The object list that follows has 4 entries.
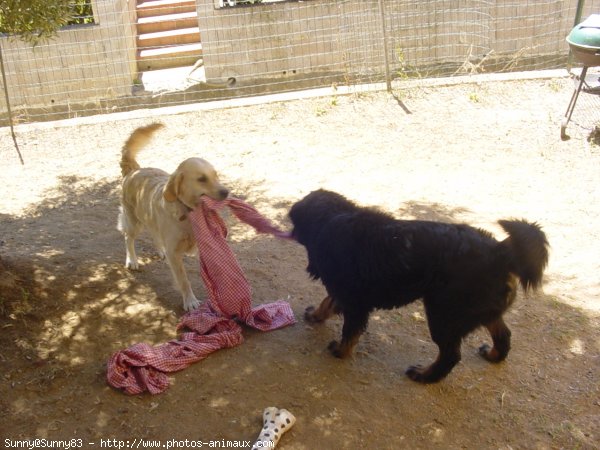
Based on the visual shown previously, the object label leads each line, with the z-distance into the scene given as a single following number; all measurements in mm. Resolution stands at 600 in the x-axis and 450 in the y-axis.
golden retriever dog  3869
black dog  3139
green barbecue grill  6832
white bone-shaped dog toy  2928
